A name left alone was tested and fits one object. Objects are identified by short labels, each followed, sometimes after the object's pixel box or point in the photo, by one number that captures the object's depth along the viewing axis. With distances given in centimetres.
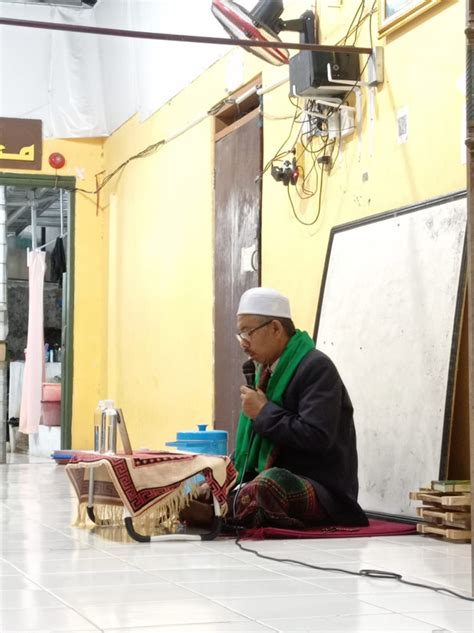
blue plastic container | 520
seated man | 462
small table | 443
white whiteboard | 492
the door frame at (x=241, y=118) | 726
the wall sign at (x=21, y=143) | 1067
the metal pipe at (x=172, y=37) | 485
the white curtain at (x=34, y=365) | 1182
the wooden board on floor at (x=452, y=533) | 454
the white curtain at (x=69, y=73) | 1040
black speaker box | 587
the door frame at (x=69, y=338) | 1116
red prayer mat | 459
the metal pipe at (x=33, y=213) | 1234
